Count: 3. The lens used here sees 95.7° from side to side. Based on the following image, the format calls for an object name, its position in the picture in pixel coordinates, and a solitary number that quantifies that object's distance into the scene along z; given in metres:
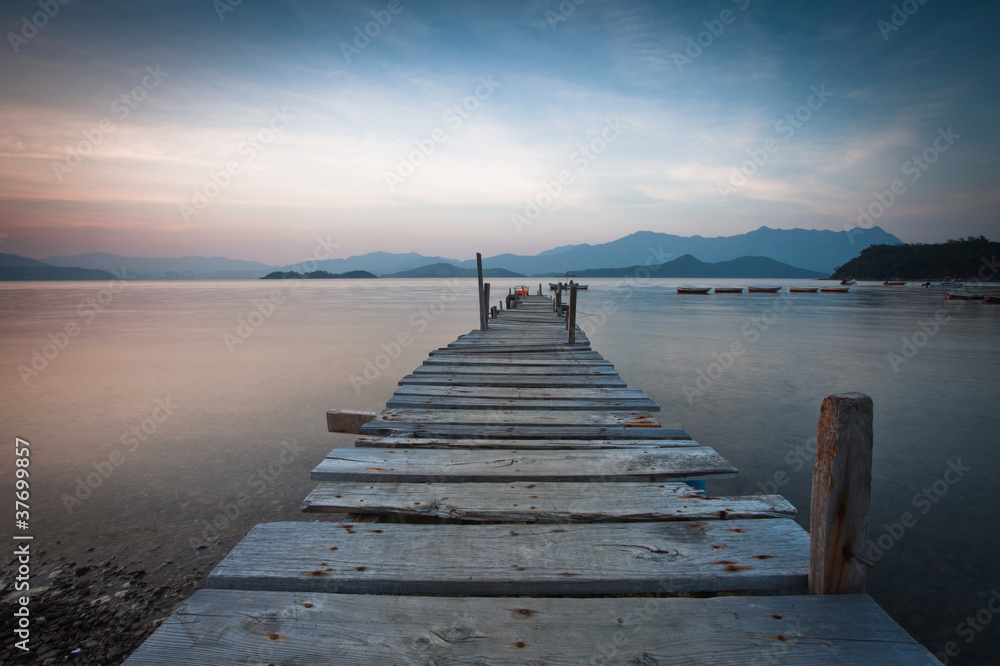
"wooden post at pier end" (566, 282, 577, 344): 10.55
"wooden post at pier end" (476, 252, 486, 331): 14.34
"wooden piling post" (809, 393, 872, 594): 1.93
